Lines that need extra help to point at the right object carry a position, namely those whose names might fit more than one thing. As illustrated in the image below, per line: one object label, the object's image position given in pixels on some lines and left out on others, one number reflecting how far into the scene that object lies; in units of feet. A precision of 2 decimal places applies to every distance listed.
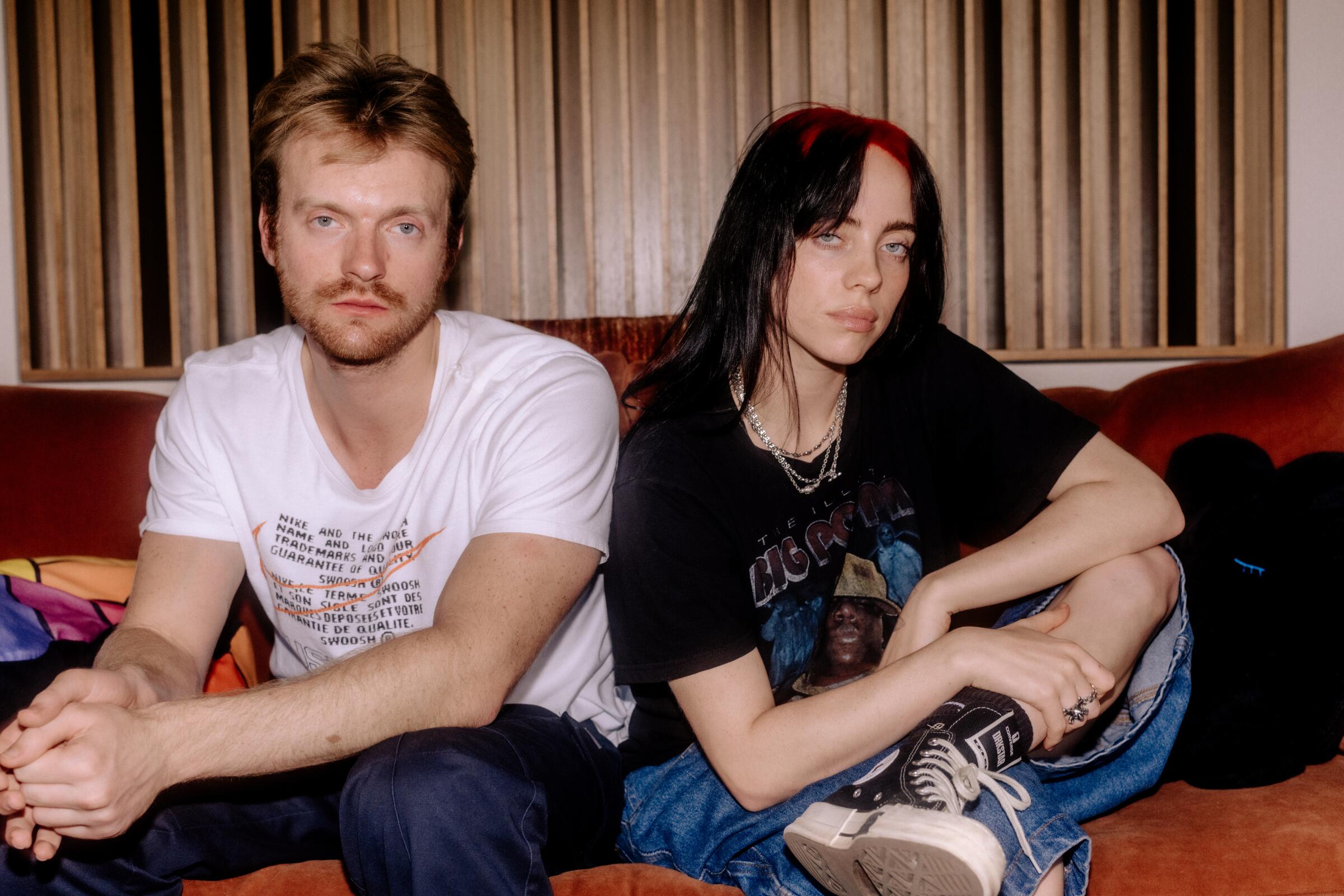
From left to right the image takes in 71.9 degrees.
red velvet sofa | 3.44
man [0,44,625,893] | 2.93
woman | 3.11
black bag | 3.85
